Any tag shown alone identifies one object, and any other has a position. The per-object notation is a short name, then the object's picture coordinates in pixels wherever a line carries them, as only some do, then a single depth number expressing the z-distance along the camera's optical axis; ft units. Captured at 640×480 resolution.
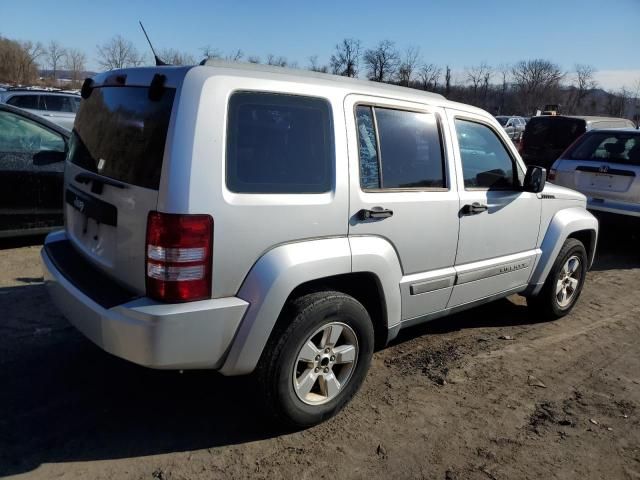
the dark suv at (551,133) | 36.50
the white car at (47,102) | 44.42
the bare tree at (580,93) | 227.40
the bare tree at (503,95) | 217.44
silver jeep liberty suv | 8.20
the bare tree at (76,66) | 256.52
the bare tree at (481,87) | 231.91
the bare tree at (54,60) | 267.43
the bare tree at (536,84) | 224.94
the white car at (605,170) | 23.27
